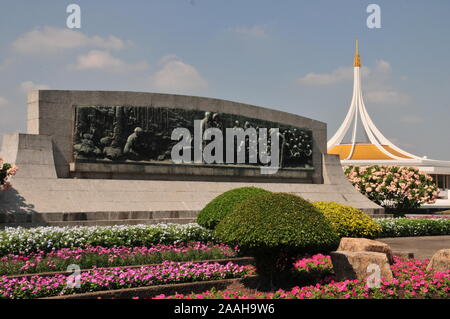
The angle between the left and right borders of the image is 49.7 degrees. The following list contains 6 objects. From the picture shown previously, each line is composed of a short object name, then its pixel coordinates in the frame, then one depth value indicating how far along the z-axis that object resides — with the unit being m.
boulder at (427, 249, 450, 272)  8.05
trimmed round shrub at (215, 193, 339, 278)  6.96
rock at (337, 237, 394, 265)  8.45
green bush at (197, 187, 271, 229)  10.73
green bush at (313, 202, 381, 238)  10.26
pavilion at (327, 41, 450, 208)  43.72
